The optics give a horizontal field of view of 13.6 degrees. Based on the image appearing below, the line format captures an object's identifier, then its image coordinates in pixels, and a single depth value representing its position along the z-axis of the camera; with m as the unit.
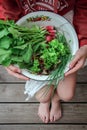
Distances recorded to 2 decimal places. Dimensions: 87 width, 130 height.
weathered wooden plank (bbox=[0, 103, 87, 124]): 1.60
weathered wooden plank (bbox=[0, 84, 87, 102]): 1.62
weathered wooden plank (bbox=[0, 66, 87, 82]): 1.65
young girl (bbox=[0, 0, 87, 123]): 1.23
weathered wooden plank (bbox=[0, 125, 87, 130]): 1.59
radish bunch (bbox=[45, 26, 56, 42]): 1.22
